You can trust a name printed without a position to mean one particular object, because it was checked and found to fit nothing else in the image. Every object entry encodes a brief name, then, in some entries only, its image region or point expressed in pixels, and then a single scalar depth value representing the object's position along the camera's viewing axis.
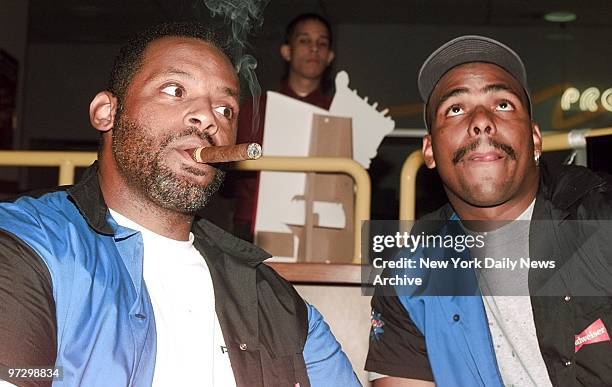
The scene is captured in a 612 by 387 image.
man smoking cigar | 1.37
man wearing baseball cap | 1.82
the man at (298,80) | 3.06
